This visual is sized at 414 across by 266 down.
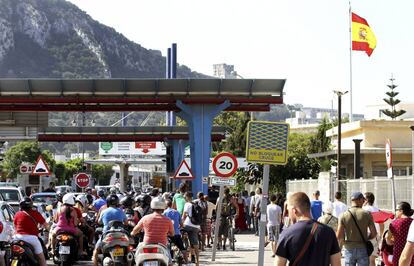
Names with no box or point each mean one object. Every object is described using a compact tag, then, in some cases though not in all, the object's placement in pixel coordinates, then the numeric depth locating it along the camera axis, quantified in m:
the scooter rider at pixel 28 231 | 17.69
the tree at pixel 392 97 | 102.16
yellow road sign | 16.09
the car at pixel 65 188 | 54.22
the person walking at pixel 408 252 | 9.84
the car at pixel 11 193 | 29.59
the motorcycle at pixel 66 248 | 21.27
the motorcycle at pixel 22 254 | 17.55
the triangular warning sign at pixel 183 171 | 33.12
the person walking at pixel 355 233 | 15.50
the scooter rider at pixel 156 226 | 16.50
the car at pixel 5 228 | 17.50
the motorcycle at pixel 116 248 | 17.80
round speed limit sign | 26.03
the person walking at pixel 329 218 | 19.25
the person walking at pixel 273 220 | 27.31
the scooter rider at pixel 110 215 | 18.45
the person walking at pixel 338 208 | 22.48
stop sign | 41.75
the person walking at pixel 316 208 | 24.94
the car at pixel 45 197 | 33.19
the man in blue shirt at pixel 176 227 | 20.34
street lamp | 41.08
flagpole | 66.38
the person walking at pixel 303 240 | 8.88
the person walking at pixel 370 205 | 18.95
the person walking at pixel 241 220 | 40.12
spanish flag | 64.94
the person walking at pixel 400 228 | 13.53
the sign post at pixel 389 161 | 20.06
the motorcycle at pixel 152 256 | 16.14
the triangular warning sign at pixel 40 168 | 35.19
